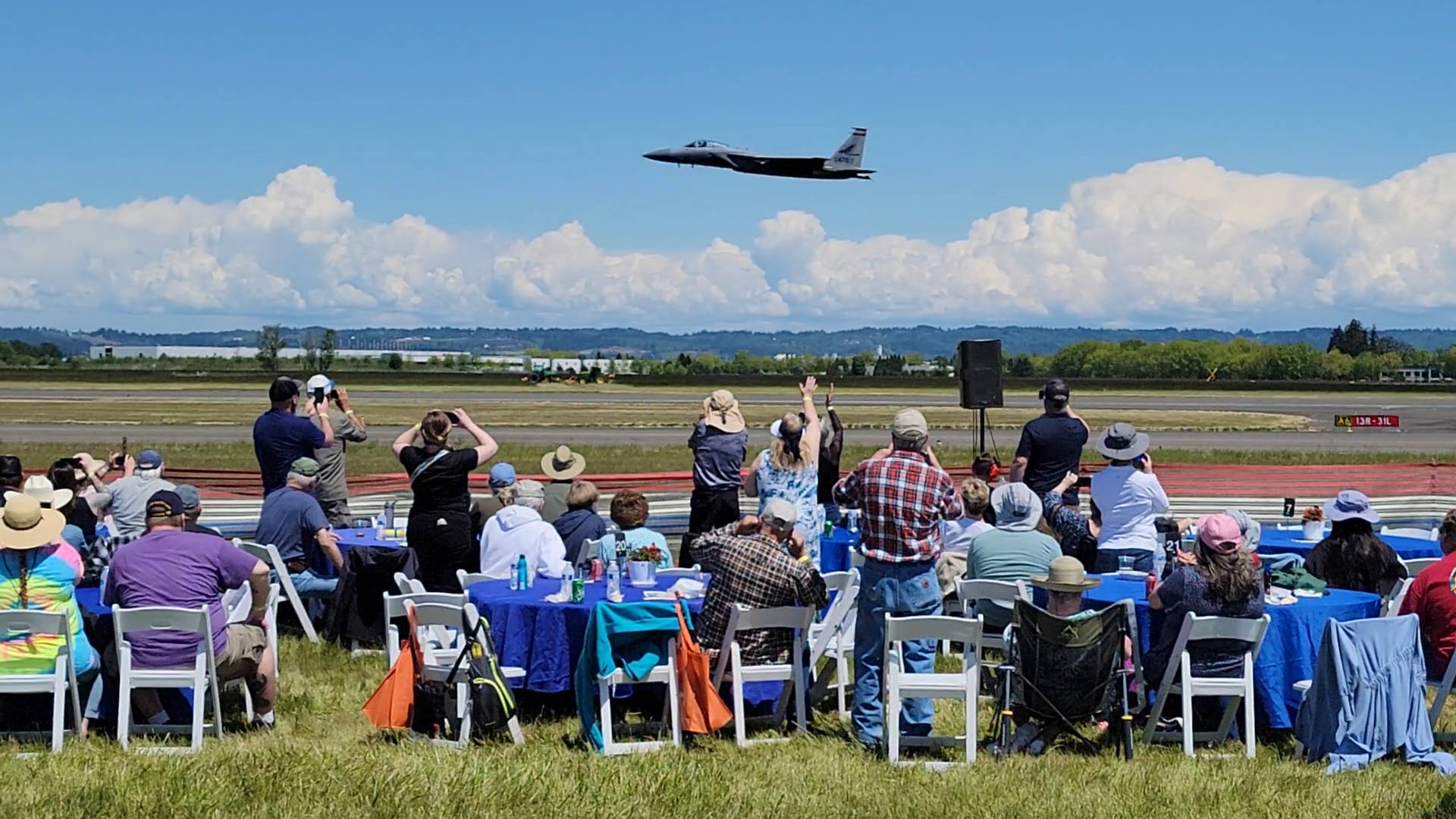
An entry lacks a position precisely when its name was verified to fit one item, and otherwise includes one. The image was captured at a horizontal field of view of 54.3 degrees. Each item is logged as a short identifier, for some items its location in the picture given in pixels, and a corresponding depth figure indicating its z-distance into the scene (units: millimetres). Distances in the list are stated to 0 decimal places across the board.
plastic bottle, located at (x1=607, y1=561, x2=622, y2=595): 8274
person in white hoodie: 9445
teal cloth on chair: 7629
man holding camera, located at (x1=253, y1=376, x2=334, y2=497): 11648
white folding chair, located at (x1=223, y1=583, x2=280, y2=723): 8117
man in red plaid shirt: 7746
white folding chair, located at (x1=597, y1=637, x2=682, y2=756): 7488
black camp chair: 7234
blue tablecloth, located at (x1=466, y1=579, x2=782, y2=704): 8180
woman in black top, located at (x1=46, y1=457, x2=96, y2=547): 10656
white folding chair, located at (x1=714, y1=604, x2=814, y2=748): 7551
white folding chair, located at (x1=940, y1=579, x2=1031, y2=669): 8305
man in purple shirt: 7609
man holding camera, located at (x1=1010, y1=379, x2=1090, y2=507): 11875
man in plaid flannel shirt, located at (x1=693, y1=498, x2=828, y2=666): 7613
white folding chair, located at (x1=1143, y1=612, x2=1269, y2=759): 7418
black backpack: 7453
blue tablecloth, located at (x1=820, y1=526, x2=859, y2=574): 12070
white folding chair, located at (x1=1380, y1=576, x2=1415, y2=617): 8477
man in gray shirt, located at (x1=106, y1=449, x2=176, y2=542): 11242
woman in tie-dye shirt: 7418
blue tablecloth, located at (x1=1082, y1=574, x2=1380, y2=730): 7945
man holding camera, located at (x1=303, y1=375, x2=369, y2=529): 12570
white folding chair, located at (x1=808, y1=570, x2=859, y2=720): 8523
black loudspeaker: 18719
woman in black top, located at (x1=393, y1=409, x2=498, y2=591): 9859
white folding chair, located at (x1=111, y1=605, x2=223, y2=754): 7355
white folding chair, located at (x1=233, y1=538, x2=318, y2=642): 10203
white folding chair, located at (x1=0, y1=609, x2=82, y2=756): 7250
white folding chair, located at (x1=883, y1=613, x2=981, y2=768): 7242
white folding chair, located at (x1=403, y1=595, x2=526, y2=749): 7516
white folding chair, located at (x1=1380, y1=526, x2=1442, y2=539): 12398
